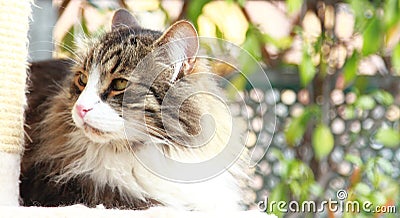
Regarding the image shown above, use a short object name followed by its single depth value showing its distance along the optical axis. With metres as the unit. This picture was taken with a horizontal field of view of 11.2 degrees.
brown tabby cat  1.92
